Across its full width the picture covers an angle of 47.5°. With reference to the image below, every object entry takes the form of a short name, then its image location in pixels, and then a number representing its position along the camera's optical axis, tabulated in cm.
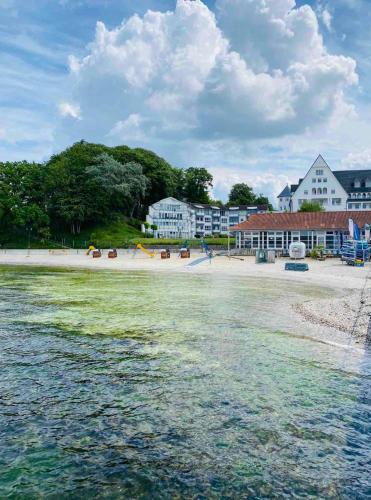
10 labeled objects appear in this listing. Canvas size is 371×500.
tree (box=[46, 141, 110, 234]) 8331
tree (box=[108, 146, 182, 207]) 10256
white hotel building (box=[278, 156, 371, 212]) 9200
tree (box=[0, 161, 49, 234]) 7994
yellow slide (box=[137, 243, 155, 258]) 6424
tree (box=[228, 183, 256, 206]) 14825
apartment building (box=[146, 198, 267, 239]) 10425
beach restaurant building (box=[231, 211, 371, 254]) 5775
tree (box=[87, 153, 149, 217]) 8581
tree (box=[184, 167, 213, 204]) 12709
